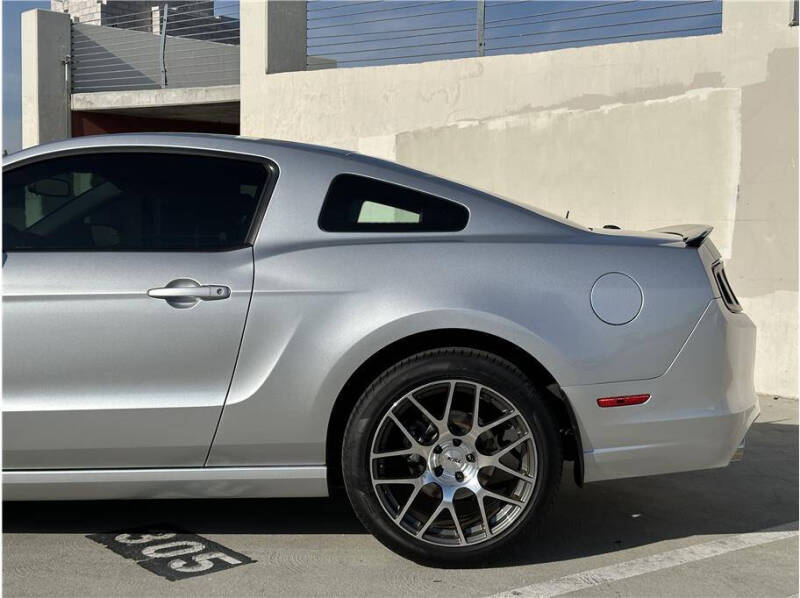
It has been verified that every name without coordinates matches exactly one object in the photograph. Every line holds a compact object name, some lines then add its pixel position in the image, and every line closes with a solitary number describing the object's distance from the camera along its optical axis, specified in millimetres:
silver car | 3598
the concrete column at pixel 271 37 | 11000
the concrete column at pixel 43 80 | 15188
